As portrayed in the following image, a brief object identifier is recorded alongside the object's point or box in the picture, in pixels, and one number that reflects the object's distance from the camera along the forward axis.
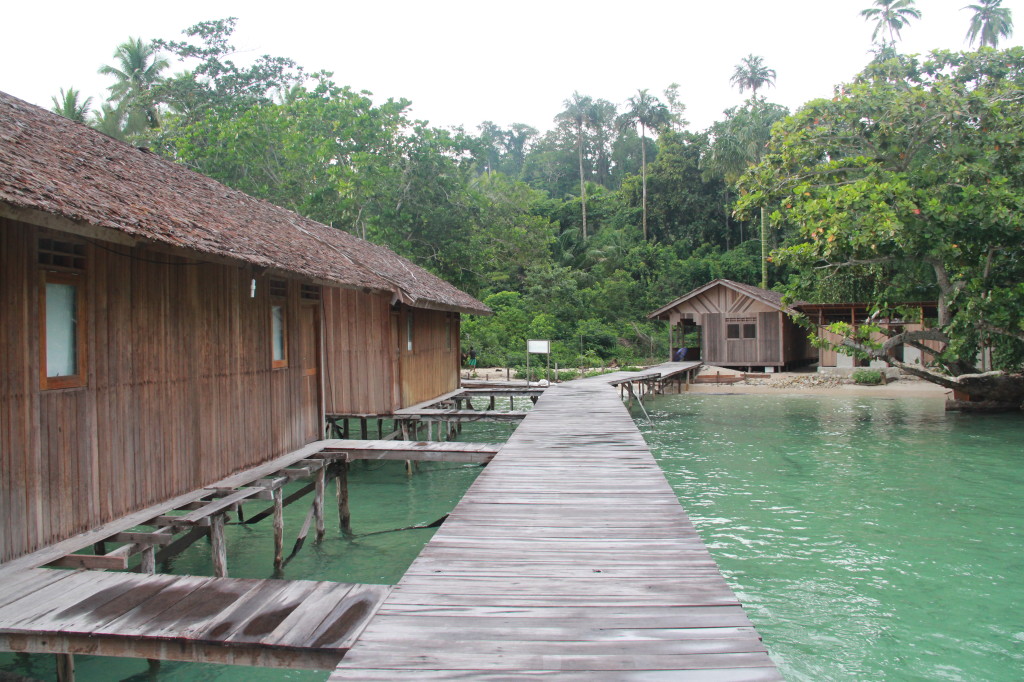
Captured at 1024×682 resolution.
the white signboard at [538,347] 19.23
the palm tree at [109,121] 31.86
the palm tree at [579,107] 53.66
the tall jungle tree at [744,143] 40.62
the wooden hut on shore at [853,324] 27.11
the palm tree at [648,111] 50.50
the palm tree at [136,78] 34.00
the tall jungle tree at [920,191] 16.14
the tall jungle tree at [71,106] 30.28
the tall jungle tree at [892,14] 44.19
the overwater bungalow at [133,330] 5.02
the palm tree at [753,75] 48.59
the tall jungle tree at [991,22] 42.22
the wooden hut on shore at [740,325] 30.38
